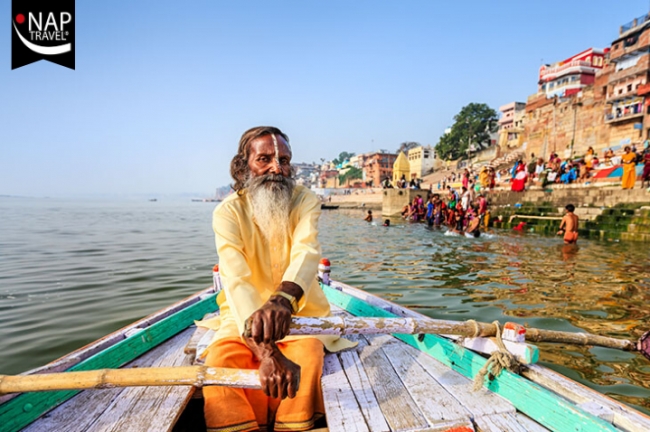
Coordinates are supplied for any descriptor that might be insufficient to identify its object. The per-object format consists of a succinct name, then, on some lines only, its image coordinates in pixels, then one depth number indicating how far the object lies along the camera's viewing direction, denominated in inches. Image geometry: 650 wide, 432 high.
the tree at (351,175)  3841.0
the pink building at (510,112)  2377.7
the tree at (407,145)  3823.3
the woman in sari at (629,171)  527.2
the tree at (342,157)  5226.4
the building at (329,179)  4213.8
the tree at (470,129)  2374.5
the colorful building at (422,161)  2847.0
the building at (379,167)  3314.5
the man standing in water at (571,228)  454.3
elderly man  66.7
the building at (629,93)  1091.3
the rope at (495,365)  80.2
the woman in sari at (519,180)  740.0
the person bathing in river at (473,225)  569.1
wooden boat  66.8
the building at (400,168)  1630.8
